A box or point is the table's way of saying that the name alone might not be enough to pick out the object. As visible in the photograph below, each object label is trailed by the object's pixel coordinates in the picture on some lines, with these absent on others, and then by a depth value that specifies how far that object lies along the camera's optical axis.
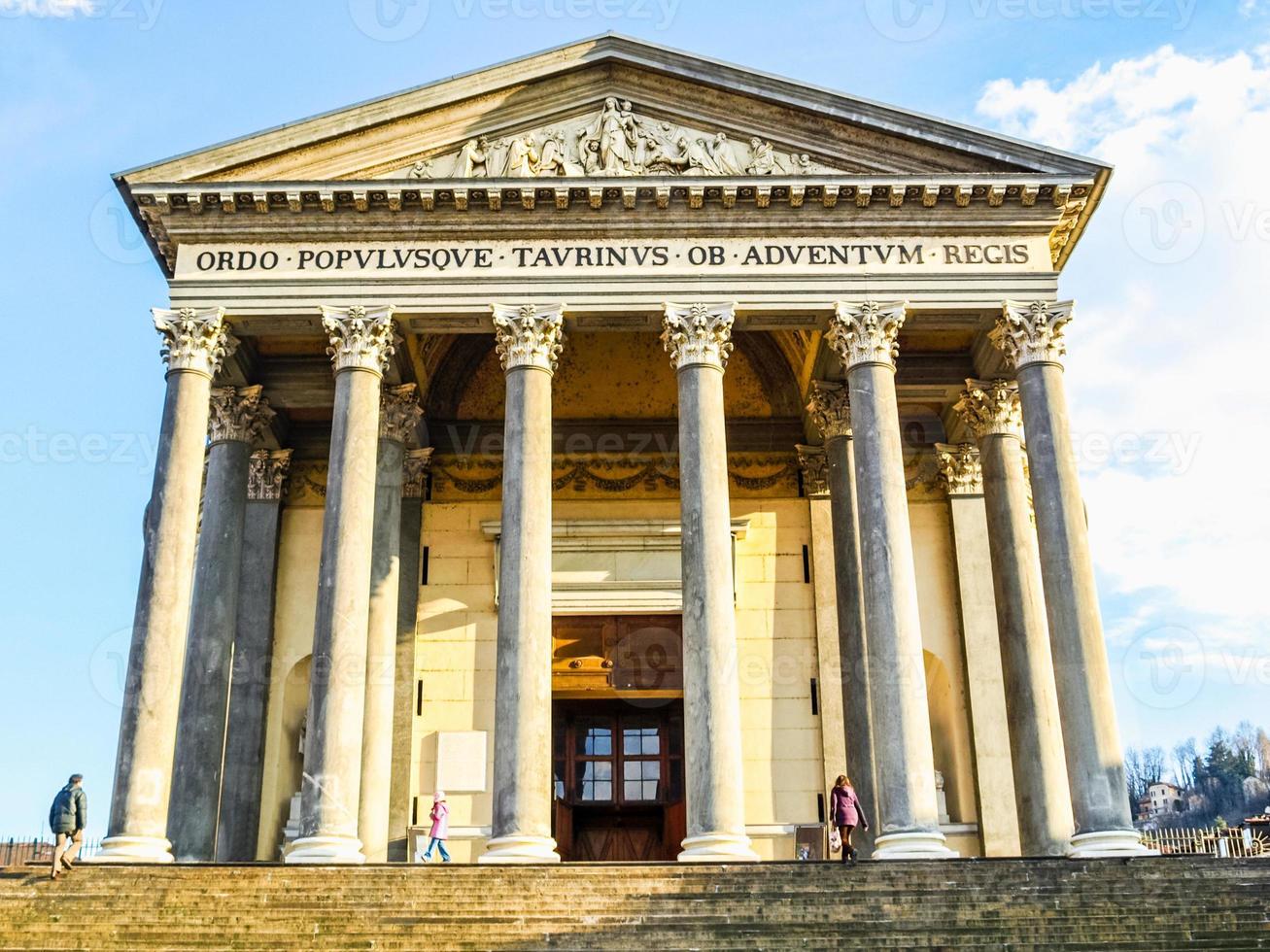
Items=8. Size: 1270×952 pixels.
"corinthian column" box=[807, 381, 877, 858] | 28.39
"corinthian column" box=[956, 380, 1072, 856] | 26.73
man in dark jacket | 20.72
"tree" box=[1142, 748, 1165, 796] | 96.69
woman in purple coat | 24.39
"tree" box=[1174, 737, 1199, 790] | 92.81
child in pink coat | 26.45
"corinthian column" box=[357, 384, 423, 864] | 27.38
